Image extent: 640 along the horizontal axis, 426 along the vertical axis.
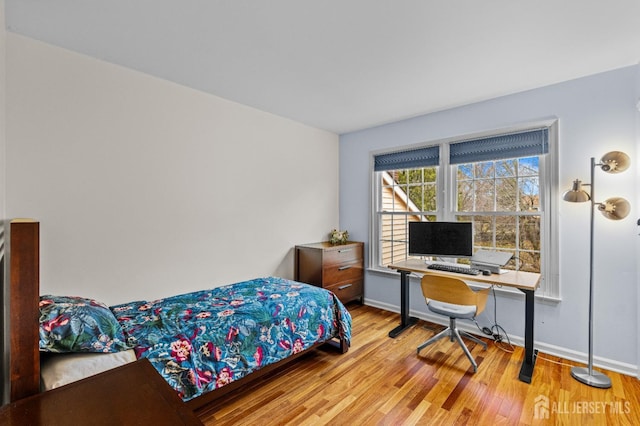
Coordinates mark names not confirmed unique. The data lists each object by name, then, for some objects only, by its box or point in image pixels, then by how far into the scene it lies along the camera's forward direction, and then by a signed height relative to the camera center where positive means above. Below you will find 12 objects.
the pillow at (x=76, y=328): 1.38 -0.57
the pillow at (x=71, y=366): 1.29 -0.71
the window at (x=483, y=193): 2.84 +0.23
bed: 1.04 -0.73
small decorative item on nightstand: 4.18 -0.34
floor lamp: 2.32 +0.06
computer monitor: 3.07 -0.27
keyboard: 2.81 -0.54
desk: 2.41 -0.58
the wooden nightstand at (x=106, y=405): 0.88 -0.62
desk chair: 2.51 -0.74
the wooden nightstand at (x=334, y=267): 3.61 -0.69
